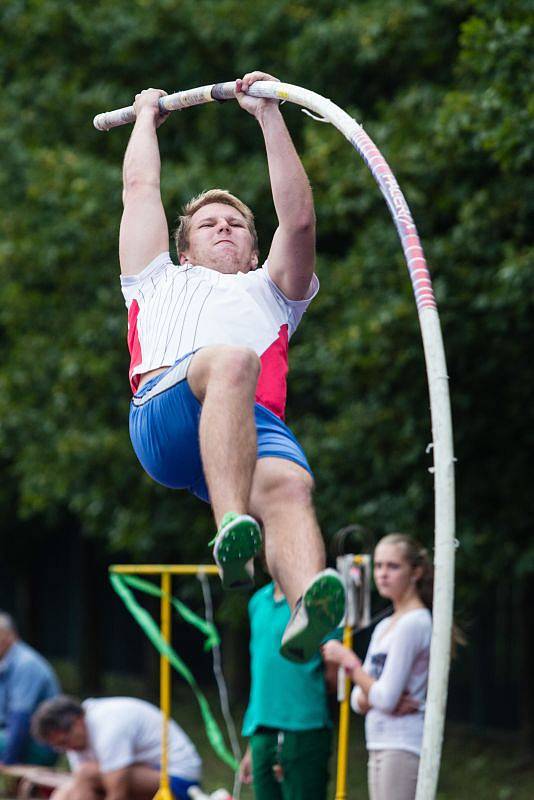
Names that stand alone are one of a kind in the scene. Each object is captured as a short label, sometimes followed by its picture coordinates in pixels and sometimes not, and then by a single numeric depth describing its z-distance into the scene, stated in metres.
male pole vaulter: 8.00
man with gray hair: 20.30
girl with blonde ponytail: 12.05
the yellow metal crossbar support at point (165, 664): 15.94
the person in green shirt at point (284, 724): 12.97
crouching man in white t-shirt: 16.14
